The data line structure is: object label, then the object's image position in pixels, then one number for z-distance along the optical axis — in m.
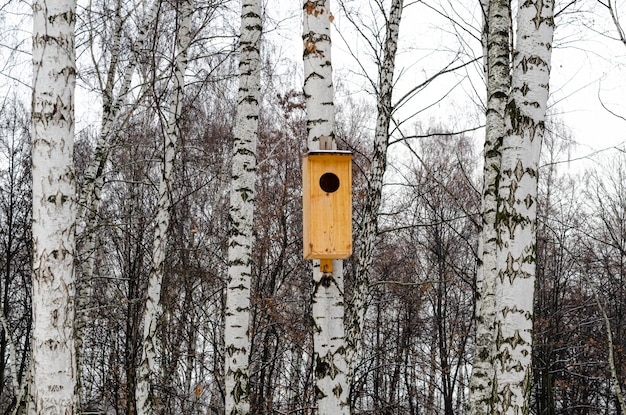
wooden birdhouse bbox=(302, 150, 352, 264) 6.98
